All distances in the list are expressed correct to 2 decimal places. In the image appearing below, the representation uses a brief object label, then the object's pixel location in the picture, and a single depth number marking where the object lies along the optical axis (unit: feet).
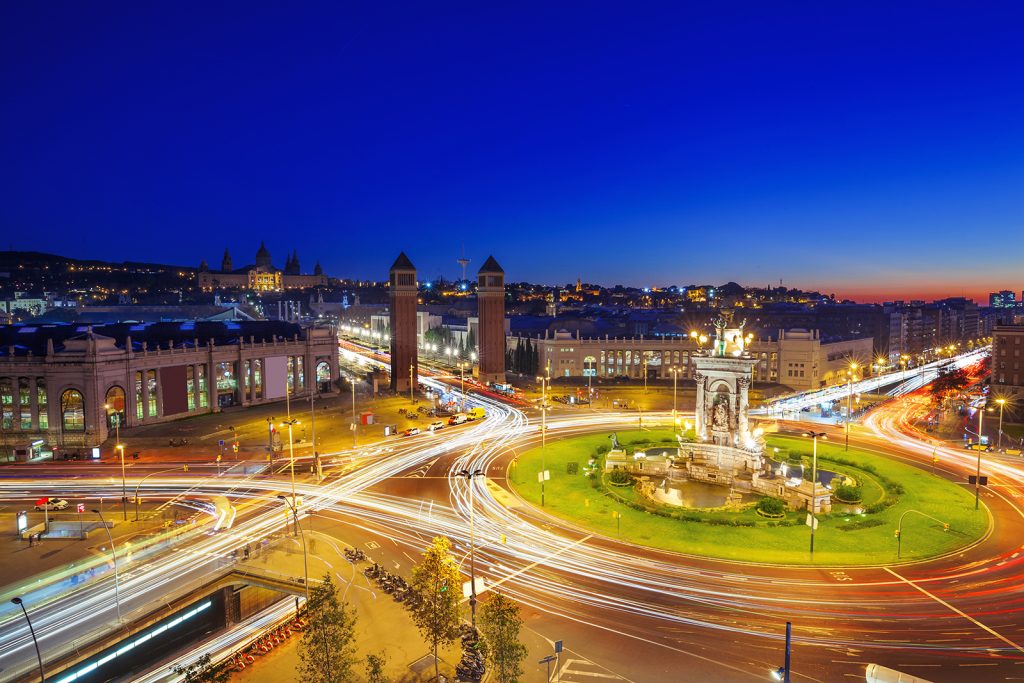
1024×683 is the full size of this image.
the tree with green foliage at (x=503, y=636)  73.26
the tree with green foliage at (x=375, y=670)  72.72
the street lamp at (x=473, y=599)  97.90
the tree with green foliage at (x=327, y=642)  73.05
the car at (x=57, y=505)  159.43
